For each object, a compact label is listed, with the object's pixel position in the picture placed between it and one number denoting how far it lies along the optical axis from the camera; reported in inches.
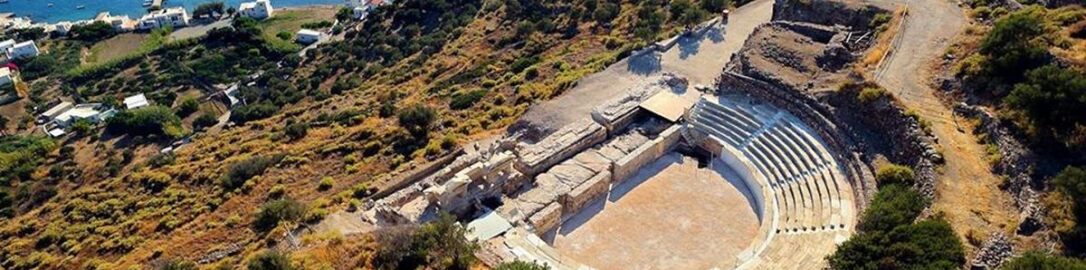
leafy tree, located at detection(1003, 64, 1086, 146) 1013.2
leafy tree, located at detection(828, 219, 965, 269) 852.0
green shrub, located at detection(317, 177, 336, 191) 1438.2
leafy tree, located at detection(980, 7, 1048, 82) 1189.7
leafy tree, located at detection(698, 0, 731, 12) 1946.6
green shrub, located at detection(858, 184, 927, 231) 944.3
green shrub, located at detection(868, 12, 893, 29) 1536.7
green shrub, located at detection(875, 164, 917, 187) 1080.8
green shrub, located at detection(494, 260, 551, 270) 939.9
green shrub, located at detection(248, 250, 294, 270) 992.9
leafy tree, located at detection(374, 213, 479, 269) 1016.9
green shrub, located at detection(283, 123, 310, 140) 1812.3
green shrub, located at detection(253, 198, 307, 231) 1251.2
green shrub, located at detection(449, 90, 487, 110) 1722.4
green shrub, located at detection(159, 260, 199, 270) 1151.8
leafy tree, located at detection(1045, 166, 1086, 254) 861.8
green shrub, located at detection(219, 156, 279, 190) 1533.0
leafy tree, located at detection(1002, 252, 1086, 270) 755.4
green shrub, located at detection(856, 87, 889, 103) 1243.2
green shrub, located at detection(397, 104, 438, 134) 1547.7
